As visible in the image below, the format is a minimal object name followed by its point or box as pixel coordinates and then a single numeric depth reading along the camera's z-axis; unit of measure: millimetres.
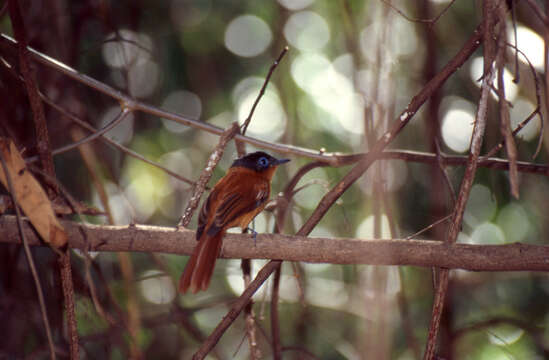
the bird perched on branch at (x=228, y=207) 5367
